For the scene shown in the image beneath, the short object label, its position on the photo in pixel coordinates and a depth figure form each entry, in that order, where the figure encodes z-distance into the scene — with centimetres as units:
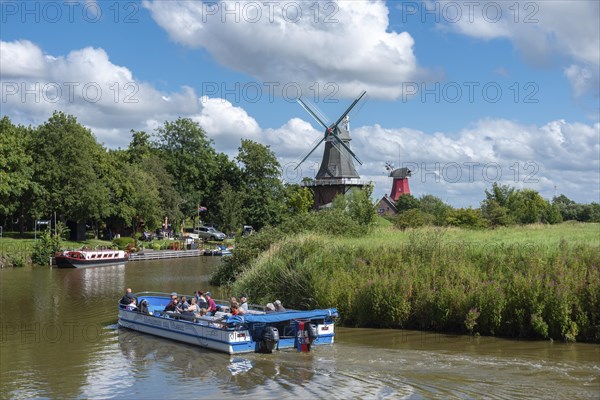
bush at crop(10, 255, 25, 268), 6144
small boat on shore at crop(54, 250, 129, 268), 6284
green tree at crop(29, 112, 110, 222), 7394
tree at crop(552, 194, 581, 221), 10511
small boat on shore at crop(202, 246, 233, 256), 8219
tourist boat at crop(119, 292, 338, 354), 2283
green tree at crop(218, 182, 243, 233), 9762
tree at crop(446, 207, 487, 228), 6456
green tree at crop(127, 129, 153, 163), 9962
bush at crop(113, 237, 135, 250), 8119
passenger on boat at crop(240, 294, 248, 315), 2529
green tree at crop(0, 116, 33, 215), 6469
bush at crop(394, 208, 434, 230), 5948
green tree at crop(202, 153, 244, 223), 10556
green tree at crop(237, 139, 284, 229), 10238
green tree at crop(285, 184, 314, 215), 10306
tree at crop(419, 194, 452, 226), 10256
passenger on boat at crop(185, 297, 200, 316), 2599
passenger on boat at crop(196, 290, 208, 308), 2806
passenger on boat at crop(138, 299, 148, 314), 2846
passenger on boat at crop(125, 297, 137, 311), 2896
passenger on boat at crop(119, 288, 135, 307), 2977
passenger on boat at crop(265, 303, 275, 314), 2519
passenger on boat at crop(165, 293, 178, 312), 2781
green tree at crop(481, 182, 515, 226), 6856
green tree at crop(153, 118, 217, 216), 10194
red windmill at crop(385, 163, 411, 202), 14675
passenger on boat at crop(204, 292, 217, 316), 2734
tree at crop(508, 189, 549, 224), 7362
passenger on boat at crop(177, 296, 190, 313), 2746
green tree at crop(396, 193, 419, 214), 12675
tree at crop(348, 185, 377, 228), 4750
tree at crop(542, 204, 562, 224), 8402
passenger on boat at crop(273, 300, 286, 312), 2516
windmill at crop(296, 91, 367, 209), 9800
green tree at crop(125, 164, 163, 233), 8519
